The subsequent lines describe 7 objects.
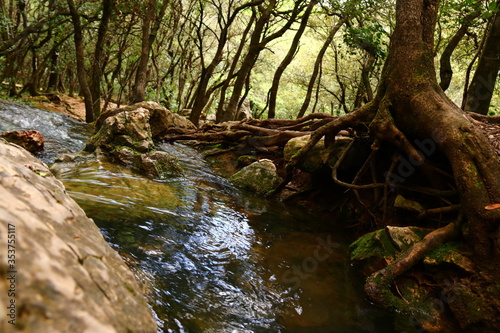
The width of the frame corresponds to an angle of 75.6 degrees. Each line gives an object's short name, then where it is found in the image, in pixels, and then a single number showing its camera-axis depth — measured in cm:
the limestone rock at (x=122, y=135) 683
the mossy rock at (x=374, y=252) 386
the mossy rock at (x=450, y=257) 325
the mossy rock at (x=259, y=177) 717
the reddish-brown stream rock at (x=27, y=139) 637
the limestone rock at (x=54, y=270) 115
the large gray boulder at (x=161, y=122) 1054
